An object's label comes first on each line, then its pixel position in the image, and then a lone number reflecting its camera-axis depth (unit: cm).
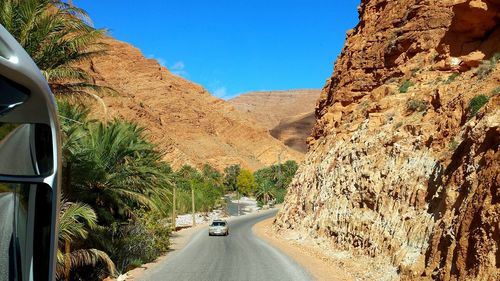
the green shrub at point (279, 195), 8212
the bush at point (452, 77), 2054
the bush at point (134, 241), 1777
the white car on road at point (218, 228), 3371
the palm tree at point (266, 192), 8044
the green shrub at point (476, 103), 1388
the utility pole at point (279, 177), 8846
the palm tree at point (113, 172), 1480
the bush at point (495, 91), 1359
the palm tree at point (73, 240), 1061
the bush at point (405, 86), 2510
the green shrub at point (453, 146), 1388
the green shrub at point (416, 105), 2005
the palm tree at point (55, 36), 1021
